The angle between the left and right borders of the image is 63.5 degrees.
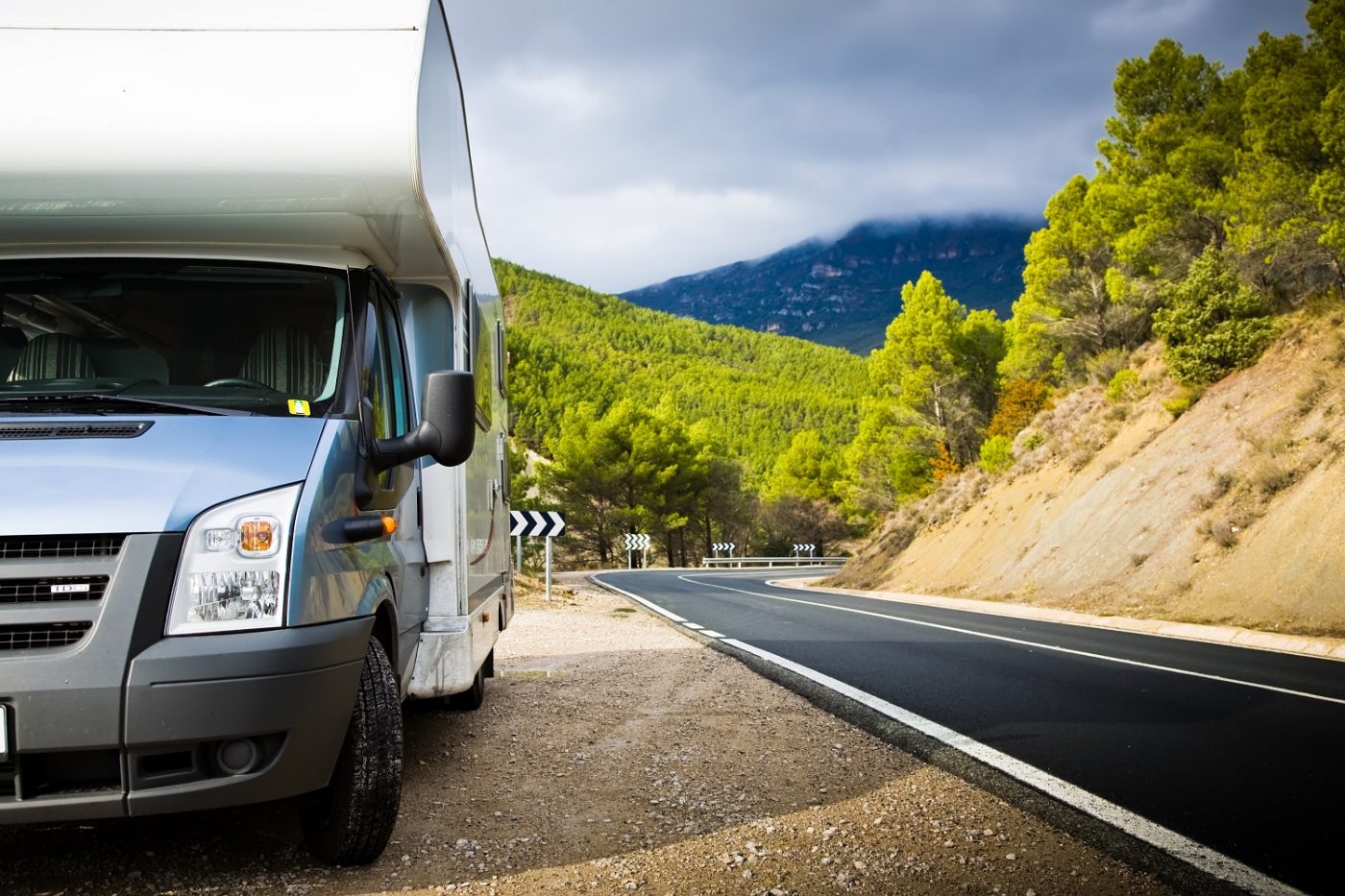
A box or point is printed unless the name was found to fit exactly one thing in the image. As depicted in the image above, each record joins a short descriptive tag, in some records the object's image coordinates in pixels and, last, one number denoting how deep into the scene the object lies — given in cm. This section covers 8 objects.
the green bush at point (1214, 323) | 2305
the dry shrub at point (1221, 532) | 1700
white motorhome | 313
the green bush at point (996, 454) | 3431
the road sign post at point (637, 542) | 4241
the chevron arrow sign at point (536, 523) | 1906
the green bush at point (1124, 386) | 2864
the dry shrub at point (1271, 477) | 1741
